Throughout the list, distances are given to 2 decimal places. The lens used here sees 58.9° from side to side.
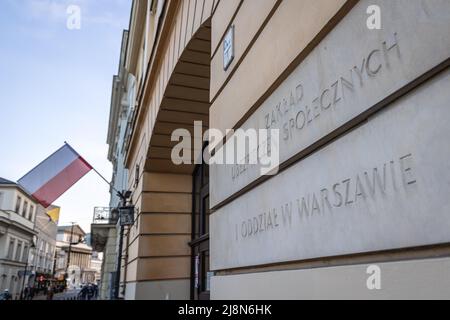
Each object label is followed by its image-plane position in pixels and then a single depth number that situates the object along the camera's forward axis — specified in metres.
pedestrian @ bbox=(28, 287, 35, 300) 50.31
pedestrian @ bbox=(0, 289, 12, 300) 30.48
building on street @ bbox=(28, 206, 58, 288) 60.53
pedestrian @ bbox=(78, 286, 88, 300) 36.59
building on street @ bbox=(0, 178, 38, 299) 47.42
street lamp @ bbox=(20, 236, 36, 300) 46.91
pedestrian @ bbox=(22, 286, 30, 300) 48.37
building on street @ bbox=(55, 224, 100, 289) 95.06
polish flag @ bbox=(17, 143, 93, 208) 8.38
